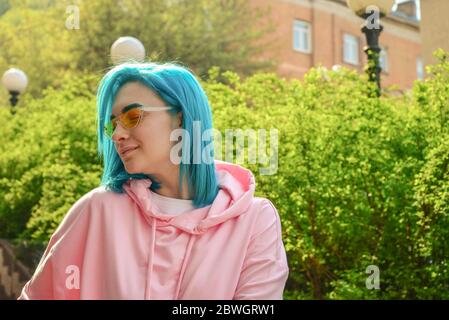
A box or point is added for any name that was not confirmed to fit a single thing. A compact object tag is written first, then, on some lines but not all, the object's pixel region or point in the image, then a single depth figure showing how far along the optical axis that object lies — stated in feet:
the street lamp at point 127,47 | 28.91
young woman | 6.41
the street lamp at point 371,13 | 23.31
